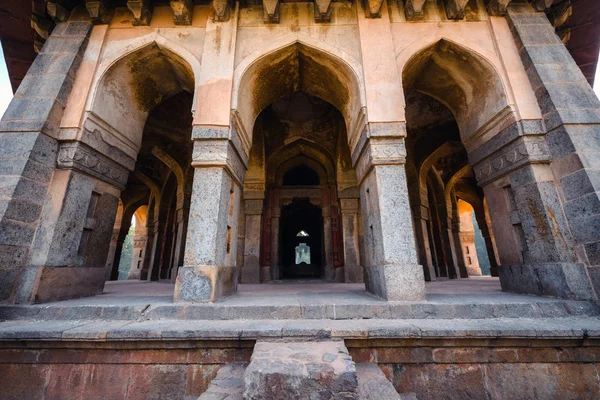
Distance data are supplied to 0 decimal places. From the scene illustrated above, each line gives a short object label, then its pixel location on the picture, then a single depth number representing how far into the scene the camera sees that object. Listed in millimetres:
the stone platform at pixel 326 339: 2395
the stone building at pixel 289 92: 3320
